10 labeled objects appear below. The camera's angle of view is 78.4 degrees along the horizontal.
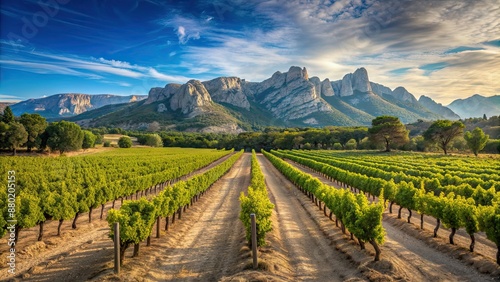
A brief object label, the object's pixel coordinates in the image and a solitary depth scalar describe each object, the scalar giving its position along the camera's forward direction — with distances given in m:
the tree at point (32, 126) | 83.31
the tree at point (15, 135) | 76.69
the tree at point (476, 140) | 77.00
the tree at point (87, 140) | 104.62
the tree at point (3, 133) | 76.12
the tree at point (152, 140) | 152.38
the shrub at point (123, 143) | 131.75
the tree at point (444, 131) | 88.38
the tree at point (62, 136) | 86.76
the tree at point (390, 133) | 98.38
